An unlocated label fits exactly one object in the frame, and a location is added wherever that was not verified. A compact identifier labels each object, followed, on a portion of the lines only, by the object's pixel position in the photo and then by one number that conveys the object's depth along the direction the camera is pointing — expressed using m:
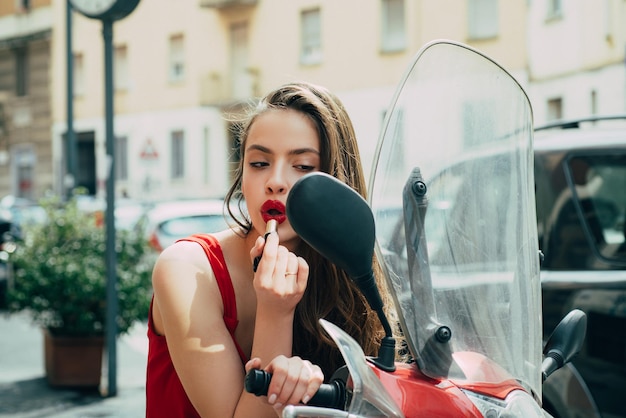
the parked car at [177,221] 12.84
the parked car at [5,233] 11.89
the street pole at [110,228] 6.76
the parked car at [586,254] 3.79
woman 1.79
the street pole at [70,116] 16.80
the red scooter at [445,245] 1.51
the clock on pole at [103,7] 6.73
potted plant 7.10
